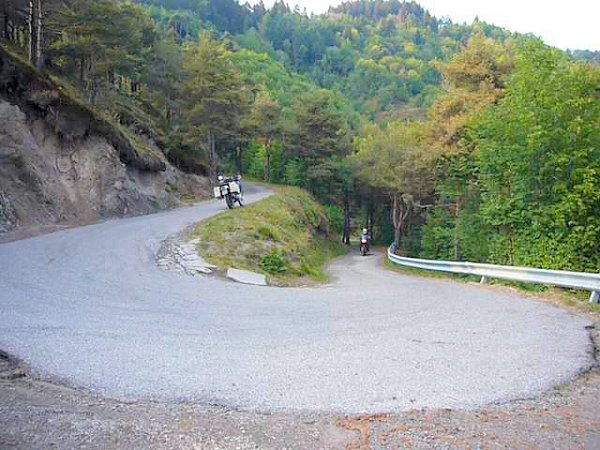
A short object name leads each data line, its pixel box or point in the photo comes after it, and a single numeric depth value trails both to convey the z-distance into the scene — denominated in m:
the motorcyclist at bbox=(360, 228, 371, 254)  36.09
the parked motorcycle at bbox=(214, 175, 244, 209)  22.95
